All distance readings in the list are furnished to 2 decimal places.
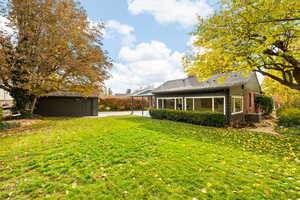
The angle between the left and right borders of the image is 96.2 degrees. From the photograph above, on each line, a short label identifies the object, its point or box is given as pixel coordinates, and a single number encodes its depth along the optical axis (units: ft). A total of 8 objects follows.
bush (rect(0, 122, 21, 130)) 27.00
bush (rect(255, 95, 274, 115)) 47.16
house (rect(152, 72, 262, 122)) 32.29
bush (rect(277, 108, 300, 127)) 28.12
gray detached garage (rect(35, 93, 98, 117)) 51.76
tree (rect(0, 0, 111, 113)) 30.96
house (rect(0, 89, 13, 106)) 49.69
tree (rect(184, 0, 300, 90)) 18.76
